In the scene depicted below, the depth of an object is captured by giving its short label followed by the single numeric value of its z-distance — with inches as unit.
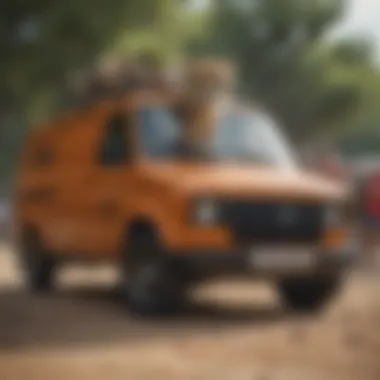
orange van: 255.3
